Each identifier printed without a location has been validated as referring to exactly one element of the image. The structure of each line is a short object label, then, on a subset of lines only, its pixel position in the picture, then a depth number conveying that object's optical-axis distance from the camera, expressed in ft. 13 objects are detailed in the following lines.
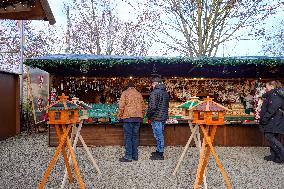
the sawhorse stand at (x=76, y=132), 11.66
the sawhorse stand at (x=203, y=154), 9.83
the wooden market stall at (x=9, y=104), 22.70
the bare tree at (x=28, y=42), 61.23
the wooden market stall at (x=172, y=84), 17.42
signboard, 25.93
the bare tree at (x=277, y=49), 64.89
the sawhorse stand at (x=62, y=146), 9.84
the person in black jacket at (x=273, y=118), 15.14
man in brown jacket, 15.00
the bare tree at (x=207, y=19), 30.31
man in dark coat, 15.22
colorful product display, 21.36
